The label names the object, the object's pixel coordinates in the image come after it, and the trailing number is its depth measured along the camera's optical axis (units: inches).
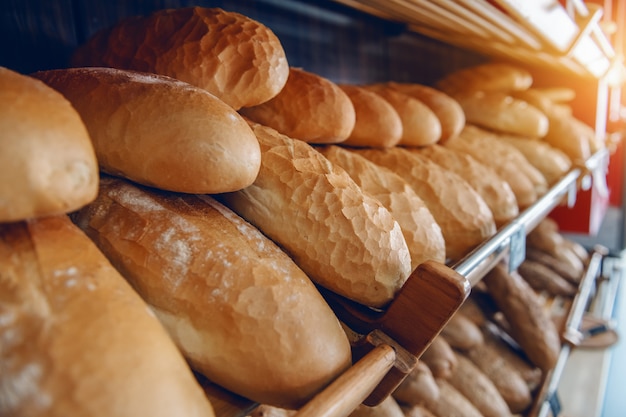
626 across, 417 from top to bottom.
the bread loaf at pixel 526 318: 58.3
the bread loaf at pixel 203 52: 26.2
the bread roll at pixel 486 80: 70.9
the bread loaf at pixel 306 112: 31.9
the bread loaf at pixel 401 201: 30.8
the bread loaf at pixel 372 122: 39.0
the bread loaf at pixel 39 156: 13.6
